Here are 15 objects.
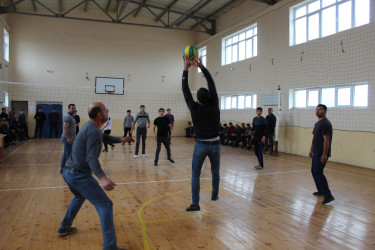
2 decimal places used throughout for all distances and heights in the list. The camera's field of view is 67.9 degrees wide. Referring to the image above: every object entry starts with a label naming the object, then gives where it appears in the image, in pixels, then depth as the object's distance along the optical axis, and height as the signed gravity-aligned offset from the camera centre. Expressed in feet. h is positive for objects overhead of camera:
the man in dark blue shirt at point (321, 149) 14.06 -1.52
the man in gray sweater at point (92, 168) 8.11 -1.62
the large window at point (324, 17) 27.17 +11.02
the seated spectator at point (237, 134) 40.47 -2.40
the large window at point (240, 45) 42.24 +11.89
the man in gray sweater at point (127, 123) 38.99 -0.90
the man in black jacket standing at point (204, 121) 11.53 -0.14
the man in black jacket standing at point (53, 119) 49.05 -0.61
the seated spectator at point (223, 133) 44.06 -2.40
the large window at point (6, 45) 45.02 +11.42
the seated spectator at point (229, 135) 42.59 -2.64
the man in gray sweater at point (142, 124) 27.58 -0.72
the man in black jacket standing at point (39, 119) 47.64 -0.62
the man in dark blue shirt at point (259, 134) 23.02 -1.29
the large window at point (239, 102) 42.60 +2.72
